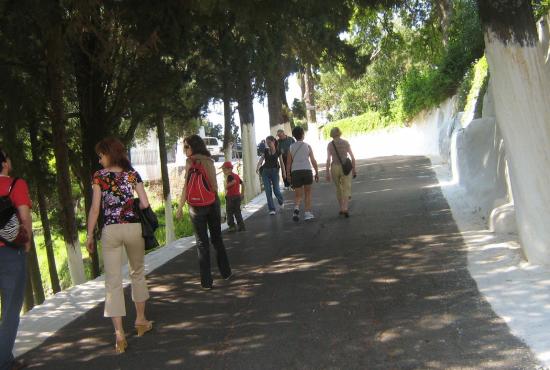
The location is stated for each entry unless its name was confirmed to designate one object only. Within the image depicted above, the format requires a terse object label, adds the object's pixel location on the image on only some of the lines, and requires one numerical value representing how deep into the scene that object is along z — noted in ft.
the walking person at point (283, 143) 45.24
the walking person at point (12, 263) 15.74
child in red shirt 36.70
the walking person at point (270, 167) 43.52
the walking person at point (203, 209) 23.24
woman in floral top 17.40
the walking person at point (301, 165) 37.40
